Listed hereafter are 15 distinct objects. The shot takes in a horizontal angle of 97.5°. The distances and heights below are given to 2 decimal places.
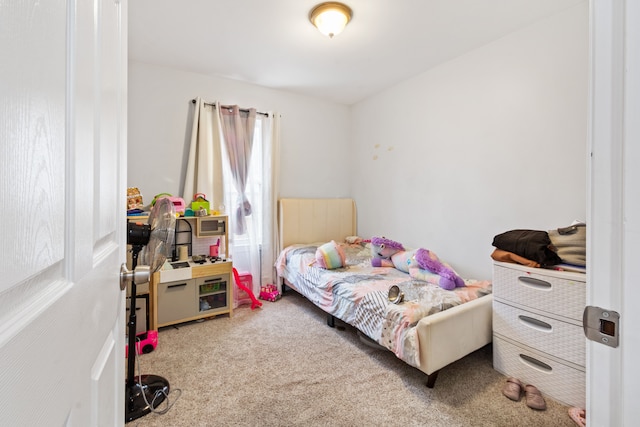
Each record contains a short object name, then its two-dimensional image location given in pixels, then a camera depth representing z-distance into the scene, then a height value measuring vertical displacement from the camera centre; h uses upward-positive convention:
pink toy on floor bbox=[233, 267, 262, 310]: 3.17 -0.91
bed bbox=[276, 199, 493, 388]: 1.78 -0.71
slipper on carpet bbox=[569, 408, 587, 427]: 1.52 -1.13
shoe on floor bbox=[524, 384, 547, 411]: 1.66 -1.13
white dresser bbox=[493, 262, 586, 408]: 1.66 -0.75
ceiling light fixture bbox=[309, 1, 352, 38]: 2.10 +1.51
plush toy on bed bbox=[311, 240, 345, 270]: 2.94 -0.47
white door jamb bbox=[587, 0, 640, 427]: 0.47 +0.02
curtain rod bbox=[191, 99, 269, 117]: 3.25 +1.27
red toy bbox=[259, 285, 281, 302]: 3.43 -1.01
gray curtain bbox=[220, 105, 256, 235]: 3.37 +0.80
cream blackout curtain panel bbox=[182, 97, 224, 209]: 3.16 +0.62
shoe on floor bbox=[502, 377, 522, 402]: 1.74 -1.12
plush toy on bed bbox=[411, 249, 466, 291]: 2.34 -0.53
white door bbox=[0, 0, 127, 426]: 0.25 +0.00
